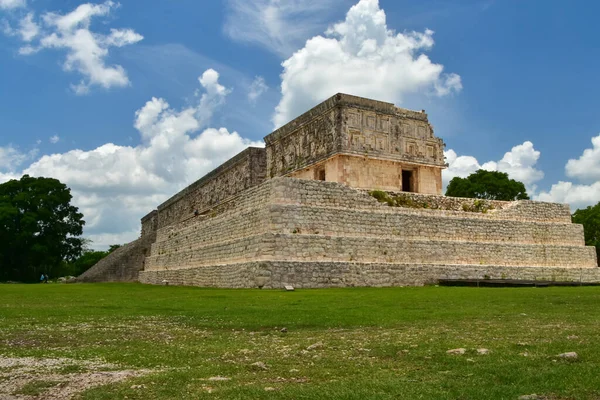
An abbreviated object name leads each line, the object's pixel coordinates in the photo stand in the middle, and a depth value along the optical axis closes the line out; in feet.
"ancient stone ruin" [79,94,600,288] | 72.84
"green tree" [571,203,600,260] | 164.80
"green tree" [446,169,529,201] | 183.62
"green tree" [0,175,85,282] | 150.92
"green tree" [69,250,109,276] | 224.45
